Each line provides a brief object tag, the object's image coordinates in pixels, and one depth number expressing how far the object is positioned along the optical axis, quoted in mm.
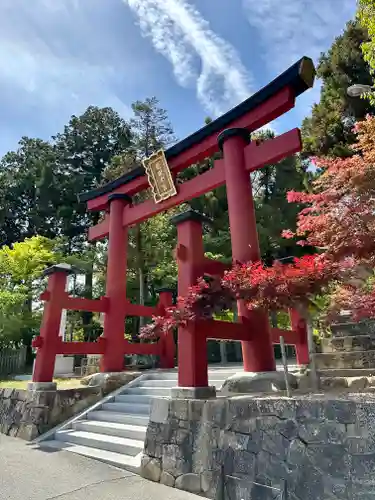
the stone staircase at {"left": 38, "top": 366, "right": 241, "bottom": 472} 4344
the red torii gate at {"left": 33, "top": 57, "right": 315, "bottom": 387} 4324
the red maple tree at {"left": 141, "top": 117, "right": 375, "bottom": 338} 3400
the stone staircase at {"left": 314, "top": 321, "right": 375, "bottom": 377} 6398
